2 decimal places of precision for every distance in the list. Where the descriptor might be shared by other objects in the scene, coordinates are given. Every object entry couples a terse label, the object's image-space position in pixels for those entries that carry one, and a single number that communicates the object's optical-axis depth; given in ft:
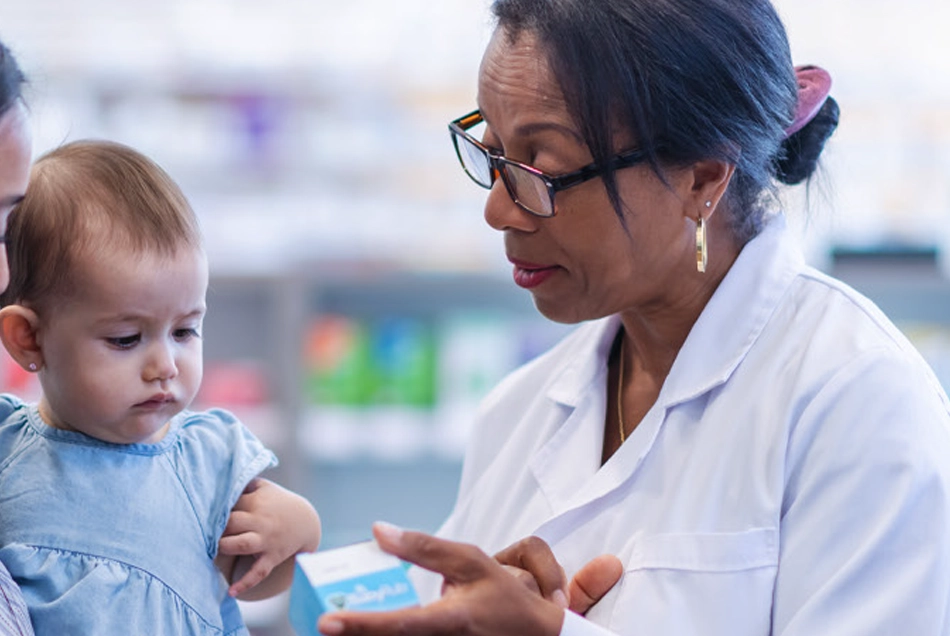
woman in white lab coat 4.78
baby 4.48
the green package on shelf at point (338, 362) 13.23
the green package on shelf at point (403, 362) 13.29
